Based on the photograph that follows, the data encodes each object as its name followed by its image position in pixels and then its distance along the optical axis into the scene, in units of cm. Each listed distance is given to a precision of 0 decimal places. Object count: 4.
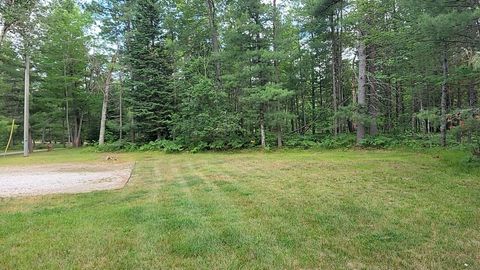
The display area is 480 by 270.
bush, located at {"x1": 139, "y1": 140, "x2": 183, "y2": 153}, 1644
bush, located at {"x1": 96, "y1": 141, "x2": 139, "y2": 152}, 1927
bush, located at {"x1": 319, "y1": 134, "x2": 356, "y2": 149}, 1490
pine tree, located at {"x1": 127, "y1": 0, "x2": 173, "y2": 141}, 1912
